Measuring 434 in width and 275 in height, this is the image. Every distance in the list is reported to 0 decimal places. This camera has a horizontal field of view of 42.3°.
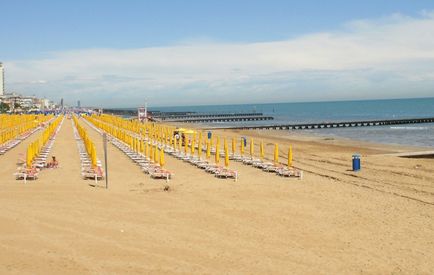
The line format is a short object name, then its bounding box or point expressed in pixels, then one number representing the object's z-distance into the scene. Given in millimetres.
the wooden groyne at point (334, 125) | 64562
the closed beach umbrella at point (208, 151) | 21609
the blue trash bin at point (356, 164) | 18938
